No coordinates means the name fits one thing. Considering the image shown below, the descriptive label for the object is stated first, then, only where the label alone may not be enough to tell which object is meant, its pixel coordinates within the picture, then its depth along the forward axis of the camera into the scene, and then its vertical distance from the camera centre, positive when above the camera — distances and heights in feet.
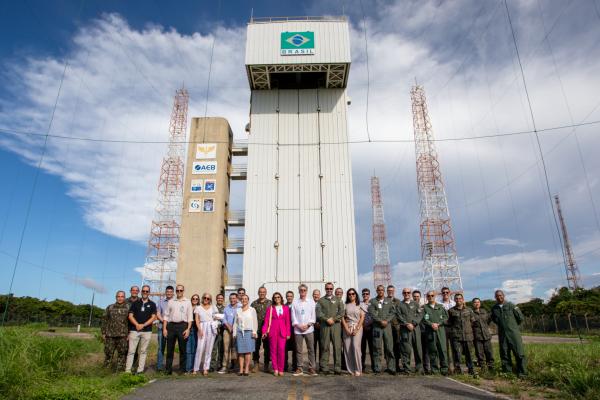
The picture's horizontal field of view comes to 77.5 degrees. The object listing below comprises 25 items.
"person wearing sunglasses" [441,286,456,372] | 29.43 +1.62
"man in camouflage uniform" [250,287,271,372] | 28.07 +0.36
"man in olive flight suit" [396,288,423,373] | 26.22 -0.28
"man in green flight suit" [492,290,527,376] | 24.32 -0.65
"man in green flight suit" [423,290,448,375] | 26.36 -0.69
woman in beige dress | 25.05 -0.66
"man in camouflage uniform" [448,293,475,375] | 26.78 -0.50
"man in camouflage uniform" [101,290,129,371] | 25.30 -0.89
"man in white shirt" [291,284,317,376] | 25.96 +0.00
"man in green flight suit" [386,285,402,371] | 27.17 -0.44
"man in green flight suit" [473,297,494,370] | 27.40 -1.29
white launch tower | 53.42 +23.93
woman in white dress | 25.97 -0.74
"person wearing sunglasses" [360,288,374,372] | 27.68 -0.29
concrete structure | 61.87 +18.16
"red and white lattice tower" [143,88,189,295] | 159.37 +41.49
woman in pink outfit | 25.45 -0.47
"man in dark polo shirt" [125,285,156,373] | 25.39 -0.31
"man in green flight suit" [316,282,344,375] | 25.72 -0.14
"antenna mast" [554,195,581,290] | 161.79 +29.61
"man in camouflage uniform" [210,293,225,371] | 27.68 -2.22
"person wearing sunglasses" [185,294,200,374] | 26.35 -1.75
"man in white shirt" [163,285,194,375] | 26.02 -0.13
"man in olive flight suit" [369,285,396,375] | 25.86 -0.54
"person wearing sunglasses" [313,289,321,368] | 26.75 -0.10
